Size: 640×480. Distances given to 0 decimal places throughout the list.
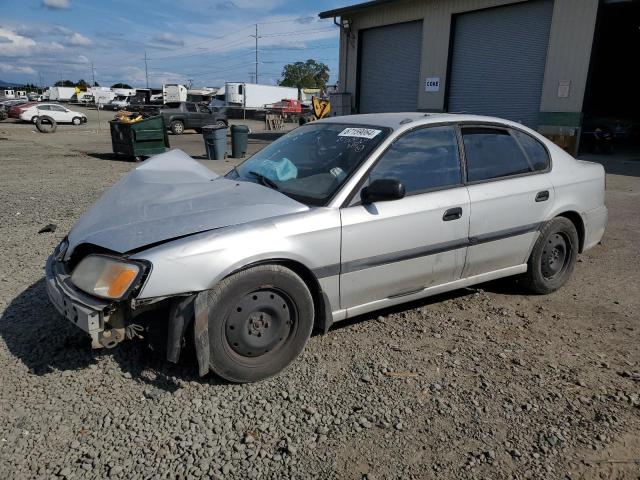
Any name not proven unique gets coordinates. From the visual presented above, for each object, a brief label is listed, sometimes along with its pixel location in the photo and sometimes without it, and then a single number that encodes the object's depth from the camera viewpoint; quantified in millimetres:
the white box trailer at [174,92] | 50447
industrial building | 14172
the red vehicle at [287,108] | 43572
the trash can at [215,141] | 14664
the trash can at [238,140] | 15461
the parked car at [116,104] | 57281
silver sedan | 2779
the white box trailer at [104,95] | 66919
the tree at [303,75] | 110562
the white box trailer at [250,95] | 50656
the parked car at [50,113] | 32000
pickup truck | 27234
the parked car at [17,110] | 32094
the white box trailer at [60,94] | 76625
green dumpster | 14227
